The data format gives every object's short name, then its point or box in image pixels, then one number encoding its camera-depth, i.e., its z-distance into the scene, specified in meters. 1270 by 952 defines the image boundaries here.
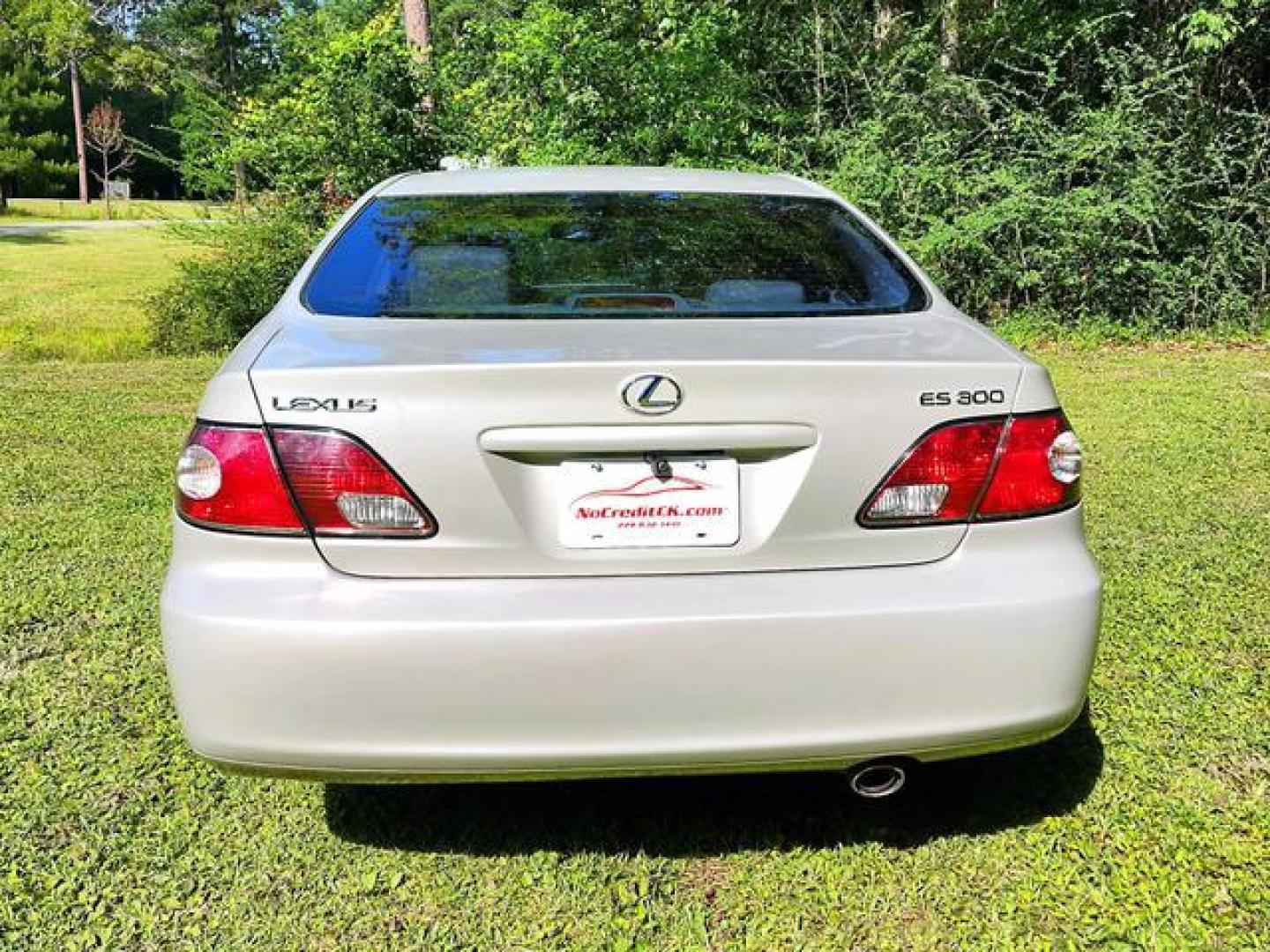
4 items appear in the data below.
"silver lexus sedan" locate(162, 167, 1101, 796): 1.92
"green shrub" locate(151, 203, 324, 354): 10.71
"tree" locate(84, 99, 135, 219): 44.12
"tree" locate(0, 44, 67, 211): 51.38
